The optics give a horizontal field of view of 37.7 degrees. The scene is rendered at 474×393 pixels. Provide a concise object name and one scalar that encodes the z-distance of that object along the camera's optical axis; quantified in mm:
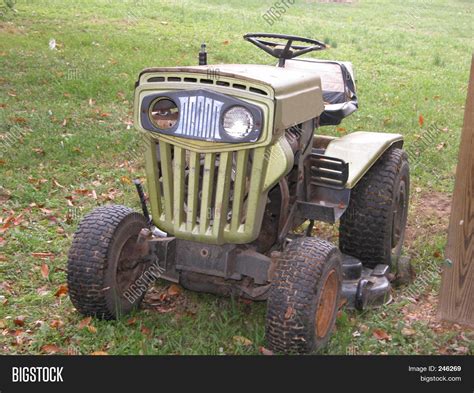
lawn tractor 3287
